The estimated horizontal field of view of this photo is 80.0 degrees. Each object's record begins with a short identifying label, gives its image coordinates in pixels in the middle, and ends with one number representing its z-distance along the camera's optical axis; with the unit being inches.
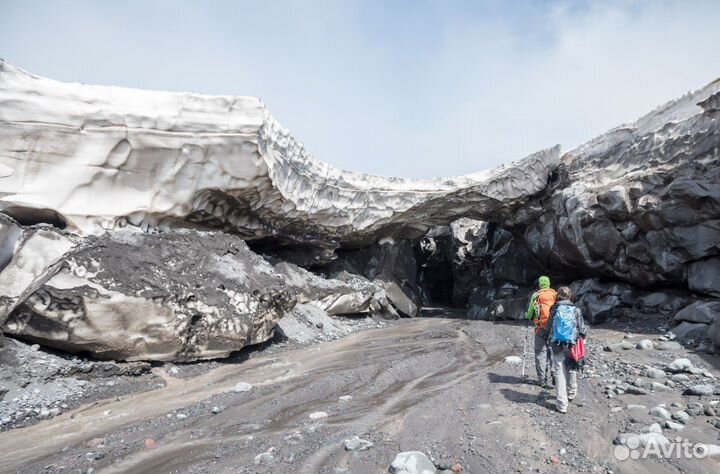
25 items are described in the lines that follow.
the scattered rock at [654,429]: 144.3
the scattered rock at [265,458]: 130.7
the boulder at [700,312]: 326.9
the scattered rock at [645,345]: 297.4
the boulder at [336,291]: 472.4
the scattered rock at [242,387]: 216.0
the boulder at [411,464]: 120.3
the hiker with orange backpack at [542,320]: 200.5
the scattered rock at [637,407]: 169.5
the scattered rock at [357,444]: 138.8
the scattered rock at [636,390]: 188.7
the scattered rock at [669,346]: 289.1
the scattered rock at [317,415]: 173.0
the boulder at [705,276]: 368.5
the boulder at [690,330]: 317.1
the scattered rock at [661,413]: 157.9
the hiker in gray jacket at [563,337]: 169.6
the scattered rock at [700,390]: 183.3
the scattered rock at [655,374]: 217.9
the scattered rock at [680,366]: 226.4
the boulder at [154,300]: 218.7
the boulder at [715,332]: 264.8
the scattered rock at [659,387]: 196.1
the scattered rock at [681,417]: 154.0
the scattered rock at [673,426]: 147.4
